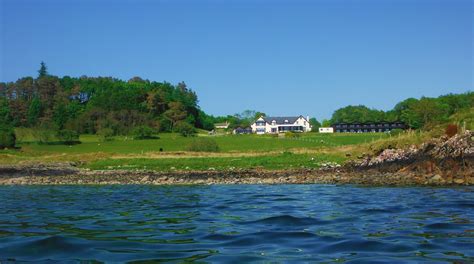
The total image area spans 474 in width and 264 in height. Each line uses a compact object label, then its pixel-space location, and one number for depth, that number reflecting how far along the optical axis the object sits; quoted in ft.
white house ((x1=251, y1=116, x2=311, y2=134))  645.10
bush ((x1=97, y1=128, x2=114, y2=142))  351.54
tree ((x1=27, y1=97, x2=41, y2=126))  470.68
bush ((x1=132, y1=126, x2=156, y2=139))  352.49
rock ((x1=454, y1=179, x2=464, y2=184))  85.91
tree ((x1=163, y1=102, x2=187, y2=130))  488.44
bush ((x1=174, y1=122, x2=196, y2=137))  394.11
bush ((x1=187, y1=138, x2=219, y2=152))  222.07
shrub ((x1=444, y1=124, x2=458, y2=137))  126.93
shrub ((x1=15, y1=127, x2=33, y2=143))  312.38
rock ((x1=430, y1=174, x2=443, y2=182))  91.15
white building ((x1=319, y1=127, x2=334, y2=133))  599.98
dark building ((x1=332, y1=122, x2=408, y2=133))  547.08
